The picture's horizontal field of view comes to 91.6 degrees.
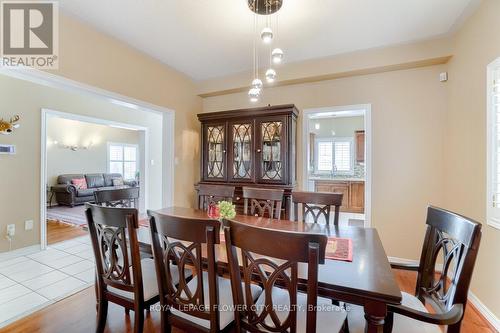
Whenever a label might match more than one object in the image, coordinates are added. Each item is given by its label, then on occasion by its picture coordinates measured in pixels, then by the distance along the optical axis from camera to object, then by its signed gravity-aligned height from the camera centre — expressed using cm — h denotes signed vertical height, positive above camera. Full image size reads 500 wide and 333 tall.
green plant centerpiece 187 -34
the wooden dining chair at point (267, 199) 247 -34
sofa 679 -67
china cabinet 328 +26
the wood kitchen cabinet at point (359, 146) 710 +60
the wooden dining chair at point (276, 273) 93 -47
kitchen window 731 +34
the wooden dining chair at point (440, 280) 109 -62
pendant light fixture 175 +136
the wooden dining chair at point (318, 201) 219 -33
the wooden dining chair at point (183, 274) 116 -57
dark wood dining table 103 -53
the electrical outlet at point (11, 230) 330 -89
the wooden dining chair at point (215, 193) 271 -31
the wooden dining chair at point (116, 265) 139 -62
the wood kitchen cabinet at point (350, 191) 627 -65
